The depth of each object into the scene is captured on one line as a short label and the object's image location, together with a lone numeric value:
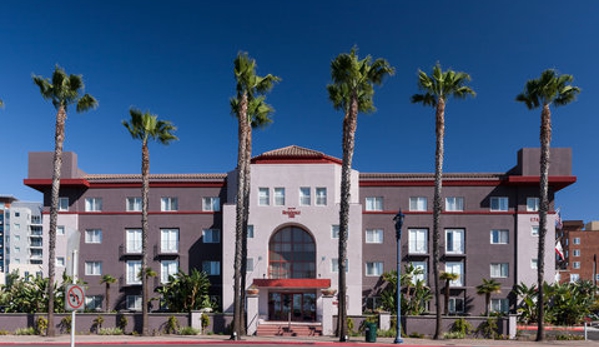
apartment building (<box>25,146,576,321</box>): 36.56
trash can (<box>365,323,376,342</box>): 27.62
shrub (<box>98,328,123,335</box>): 31.20
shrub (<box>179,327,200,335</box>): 31.06
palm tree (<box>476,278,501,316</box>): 36.31
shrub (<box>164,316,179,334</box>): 31.44
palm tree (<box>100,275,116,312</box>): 38.19
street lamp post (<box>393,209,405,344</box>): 27.20
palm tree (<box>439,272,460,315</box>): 35.94
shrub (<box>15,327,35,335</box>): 31.02
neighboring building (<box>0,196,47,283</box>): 132.25
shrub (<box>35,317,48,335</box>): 31.14
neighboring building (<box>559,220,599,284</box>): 89.00
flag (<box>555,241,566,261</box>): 38.44
